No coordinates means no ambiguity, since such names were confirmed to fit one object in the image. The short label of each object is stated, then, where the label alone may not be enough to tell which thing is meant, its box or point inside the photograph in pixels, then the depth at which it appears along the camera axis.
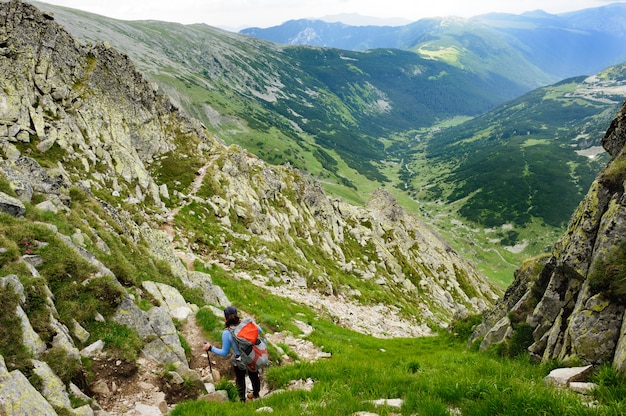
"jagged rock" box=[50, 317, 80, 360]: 11.45
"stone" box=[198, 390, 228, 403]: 11.16
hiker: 11.52
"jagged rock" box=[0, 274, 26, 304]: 11.41
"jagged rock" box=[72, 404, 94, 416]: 9.66
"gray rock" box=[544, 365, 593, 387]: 9.48
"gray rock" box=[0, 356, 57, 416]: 8.39
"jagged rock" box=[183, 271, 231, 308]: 23.71
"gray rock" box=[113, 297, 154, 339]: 14.45
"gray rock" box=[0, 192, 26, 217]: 16.36
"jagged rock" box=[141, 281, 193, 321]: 18.58
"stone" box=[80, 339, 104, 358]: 12.30
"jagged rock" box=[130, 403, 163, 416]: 10.92
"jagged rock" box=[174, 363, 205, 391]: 12.94
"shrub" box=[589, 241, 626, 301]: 11.23
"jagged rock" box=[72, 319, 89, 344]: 12.74
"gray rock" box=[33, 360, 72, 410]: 9.64
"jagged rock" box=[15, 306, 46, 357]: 10.66
